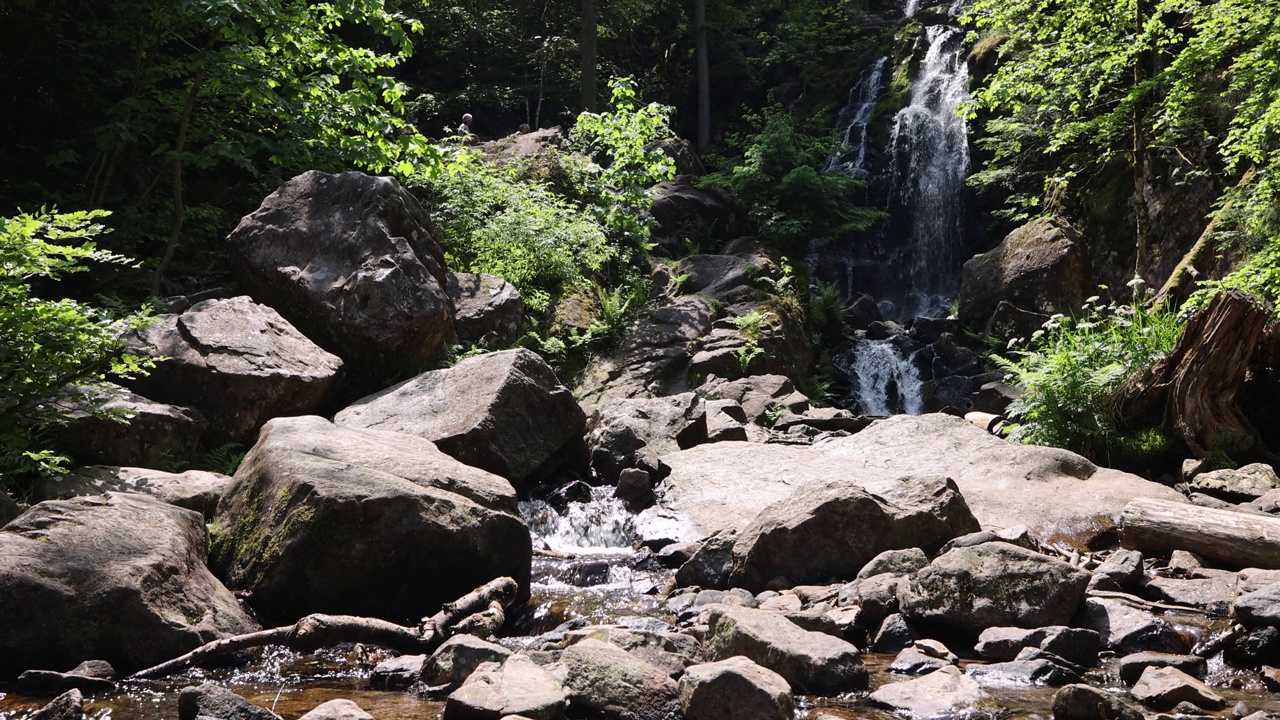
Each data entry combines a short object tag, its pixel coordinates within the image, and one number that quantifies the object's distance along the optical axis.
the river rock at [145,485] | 6.82
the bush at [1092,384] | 10.57
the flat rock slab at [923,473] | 8.62
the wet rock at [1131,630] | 5.69
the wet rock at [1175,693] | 4.71
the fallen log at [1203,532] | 6.98
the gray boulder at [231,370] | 8.88
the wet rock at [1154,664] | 5.18
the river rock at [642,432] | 10.62
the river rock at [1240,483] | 8.89
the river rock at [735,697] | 4.47
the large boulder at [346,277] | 10.66
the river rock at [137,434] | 7.56
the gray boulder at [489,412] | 9.25
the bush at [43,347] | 6.22
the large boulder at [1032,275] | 17.38
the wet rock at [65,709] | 4.28
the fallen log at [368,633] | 5.34
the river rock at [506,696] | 4.35
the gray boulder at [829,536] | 7.20
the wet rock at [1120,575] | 6.74
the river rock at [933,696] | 4.77
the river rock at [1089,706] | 4.46
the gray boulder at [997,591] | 5.86
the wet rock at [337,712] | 4.11
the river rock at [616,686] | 4.67
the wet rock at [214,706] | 4.31
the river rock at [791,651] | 5.05
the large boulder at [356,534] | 6.18
